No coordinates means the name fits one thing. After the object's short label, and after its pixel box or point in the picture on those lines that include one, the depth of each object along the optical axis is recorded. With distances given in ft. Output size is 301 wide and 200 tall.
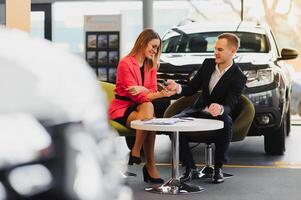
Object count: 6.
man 18.51
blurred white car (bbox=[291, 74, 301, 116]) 37.99
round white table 16.15
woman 18.43
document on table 16.78
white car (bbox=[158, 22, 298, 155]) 22.09
